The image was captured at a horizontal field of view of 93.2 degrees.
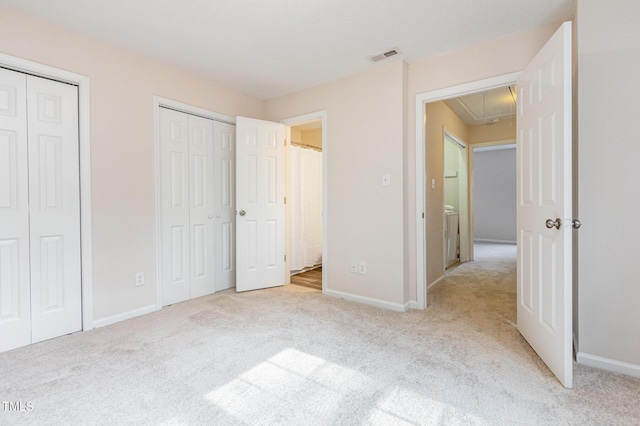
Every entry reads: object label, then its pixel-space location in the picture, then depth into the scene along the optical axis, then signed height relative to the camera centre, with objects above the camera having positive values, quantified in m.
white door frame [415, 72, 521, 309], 2.90 +0.16
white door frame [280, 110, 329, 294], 3.39 +0.16
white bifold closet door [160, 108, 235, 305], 3.05 +0.07
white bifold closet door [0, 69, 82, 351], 2.11 +0.02
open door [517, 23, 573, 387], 1.62 +0.04
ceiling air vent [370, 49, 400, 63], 2.70 +1.42
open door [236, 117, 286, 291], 3.50 +0.09
